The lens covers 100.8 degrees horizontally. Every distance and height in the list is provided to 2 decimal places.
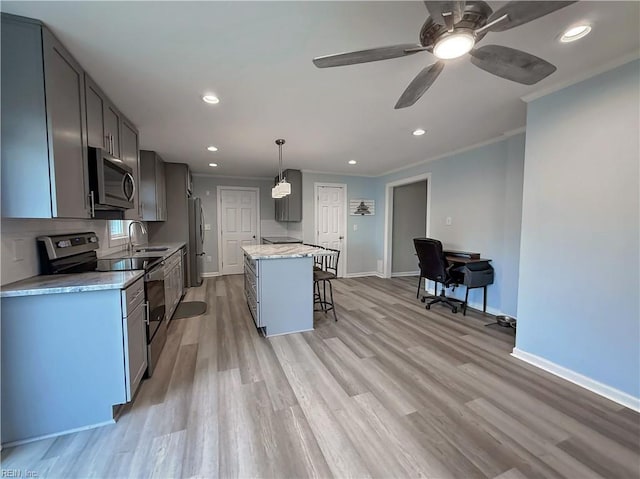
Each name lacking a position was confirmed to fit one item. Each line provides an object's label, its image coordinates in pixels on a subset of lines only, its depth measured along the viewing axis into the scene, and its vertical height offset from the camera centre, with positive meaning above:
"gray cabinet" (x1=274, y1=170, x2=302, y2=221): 5.48 +0.53
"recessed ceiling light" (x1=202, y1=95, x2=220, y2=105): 2.31 +1.11
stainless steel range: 1.92 -0.36
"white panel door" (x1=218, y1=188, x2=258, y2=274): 6.25 -0.04
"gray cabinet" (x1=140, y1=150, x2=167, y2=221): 4.05 +0.58
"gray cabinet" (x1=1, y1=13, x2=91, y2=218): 1.46 +0.58
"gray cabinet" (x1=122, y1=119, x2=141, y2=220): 2.71 +0.72
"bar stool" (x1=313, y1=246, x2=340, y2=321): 3.25 -0.68
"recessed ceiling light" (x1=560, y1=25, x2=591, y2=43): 1.54 +1.15
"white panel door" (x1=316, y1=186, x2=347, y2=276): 5.81 +0.13
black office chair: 3.68 -0.62
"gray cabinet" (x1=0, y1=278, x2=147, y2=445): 1.48 -0.82
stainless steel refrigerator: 4.96 -0.29
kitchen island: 2.93 -0.76
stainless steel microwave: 1.99 +0.34
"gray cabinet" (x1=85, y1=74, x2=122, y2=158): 2.00 +0.86
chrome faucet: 3.54 -0.16
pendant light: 3.46 +0.47
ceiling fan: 1.09 +0.88
